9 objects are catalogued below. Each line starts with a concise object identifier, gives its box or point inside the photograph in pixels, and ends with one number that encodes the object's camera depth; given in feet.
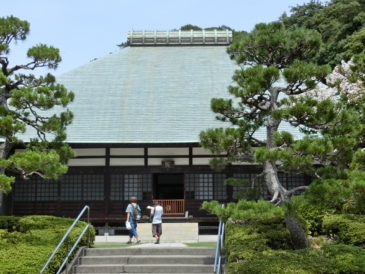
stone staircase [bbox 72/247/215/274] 36.26
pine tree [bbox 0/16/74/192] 39.52
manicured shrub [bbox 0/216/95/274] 32.40
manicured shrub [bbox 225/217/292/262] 33.53
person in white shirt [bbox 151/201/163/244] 50.52
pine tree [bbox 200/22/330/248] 33.32
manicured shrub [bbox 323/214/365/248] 37.35
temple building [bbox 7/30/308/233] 63.26
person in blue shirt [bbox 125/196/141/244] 49.62
